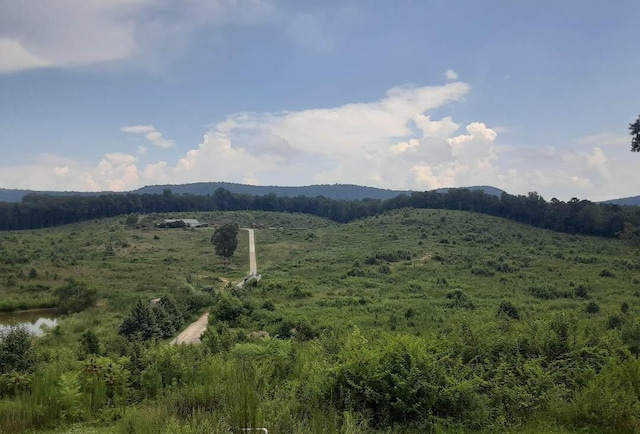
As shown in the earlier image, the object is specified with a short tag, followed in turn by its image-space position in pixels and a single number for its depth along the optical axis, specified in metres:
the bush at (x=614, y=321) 20.92
